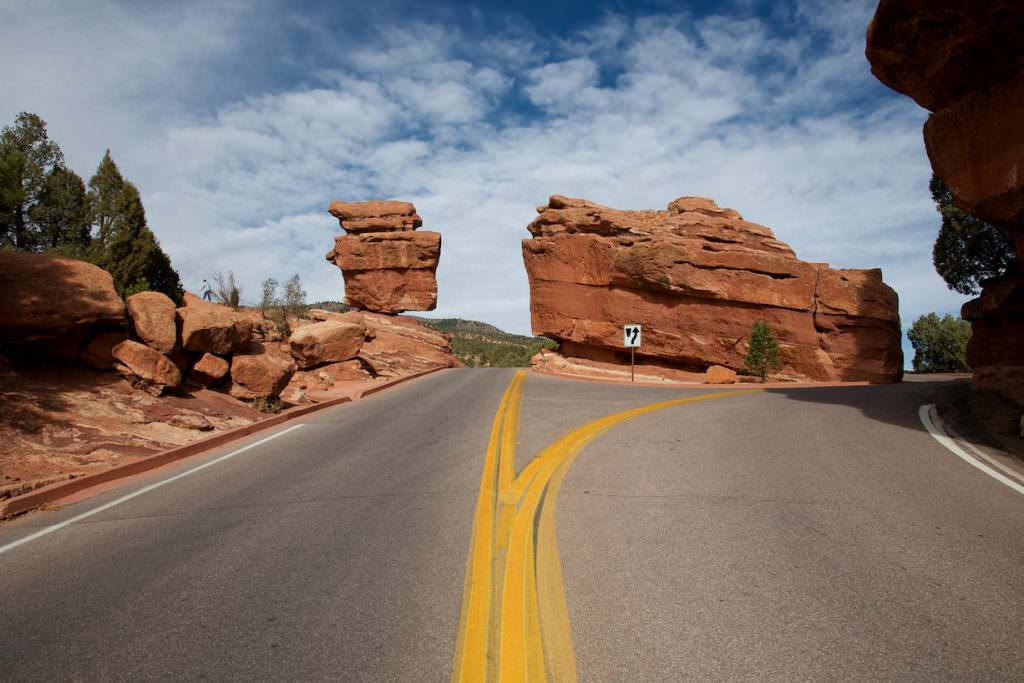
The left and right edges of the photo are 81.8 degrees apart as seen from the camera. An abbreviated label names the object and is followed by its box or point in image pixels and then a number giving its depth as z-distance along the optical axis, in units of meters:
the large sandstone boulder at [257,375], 14.98
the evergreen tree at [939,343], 57.47
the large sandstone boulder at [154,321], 12.97
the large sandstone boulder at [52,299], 10.73
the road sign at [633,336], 26.67
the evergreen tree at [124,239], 34.84
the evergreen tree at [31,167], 34.34
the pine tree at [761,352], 33.06
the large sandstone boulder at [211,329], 13.98
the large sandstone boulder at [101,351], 11.87
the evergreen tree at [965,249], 30.88
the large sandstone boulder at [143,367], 12.05
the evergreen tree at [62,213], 36.59
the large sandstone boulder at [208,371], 14.09
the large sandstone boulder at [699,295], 34.75
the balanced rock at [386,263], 43.41
